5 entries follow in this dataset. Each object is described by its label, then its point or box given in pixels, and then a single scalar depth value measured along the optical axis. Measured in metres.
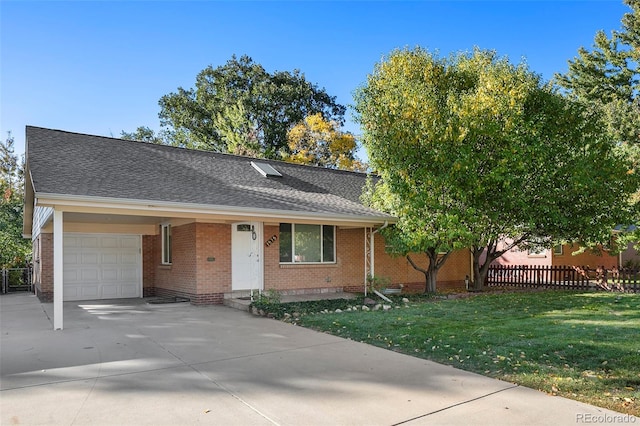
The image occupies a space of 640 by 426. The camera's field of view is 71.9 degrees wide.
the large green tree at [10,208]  19.16
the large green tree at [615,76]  28.17
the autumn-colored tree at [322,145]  33.66
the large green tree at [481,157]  12.65
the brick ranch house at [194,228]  10.82
